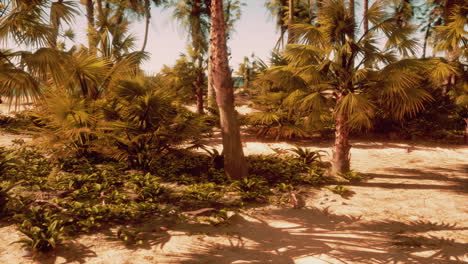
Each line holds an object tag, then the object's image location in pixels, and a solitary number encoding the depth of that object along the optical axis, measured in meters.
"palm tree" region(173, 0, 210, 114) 14.59
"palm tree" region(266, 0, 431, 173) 5.91
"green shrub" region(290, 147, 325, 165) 8.05
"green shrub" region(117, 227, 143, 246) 3.96
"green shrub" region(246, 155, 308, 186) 6.88
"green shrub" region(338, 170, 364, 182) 6.96
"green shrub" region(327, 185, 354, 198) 6.10
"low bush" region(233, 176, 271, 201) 5.69
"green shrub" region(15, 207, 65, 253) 3.60
